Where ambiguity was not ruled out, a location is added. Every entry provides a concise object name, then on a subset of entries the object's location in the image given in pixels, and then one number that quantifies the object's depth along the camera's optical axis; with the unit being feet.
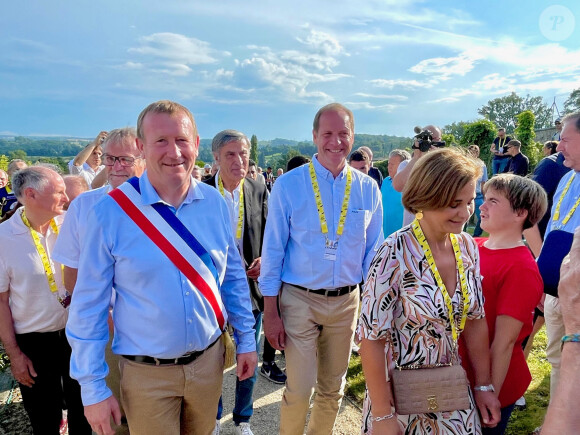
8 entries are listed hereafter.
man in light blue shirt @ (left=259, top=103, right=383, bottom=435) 8.98
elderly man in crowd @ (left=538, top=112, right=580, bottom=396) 10.09
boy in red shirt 6.52
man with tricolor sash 5.86
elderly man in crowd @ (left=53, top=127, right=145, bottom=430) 7.72
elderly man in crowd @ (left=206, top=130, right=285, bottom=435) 11.32
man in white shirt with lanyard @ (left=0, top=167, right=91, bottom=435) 8.43
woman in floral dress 5.86
